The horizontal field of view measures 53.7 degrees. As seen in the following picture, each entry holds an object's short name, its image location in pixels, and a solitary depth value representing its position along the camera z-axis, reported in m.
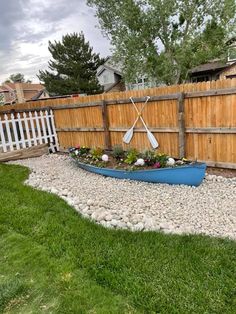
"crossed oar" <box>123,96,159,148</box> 5.62
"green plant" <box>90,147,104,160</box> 5.59
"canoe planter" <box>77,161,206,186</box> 4.33
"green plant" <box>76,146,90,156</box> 6.00
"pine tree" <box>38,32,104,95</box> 23.36
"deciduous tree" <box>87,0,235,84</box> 13.80
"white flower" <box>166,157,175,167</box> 4.59
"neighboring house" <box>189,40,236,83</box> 18.15
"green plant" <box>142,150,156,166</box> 4.80
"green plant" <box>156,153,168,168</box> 4.65
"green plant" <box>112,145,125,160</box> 5.44
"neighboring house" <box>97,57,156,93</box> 24.51
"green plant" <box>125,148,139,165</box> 5.03
